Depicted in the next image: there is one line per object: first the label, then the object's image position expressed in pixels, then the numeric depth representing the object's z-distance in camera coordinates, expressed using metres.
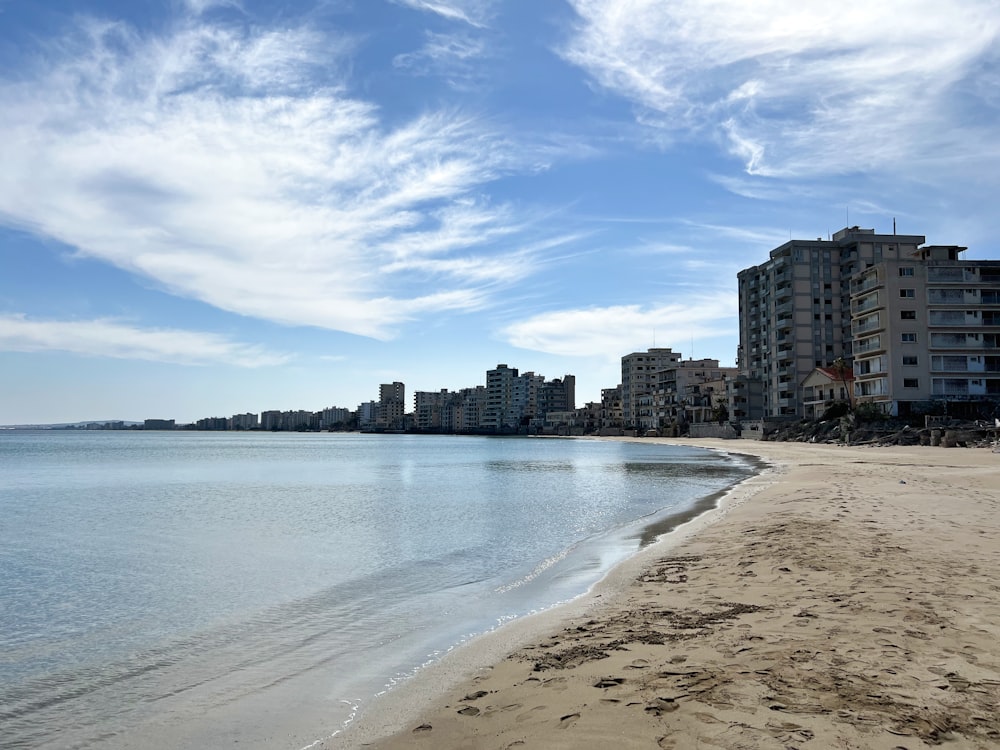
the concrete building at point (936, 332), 79.81
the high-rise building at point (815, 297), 108.62
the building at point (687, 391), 145.62
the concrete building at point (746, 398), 124.56
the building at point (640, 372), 192.50
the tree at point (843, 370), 92.81
